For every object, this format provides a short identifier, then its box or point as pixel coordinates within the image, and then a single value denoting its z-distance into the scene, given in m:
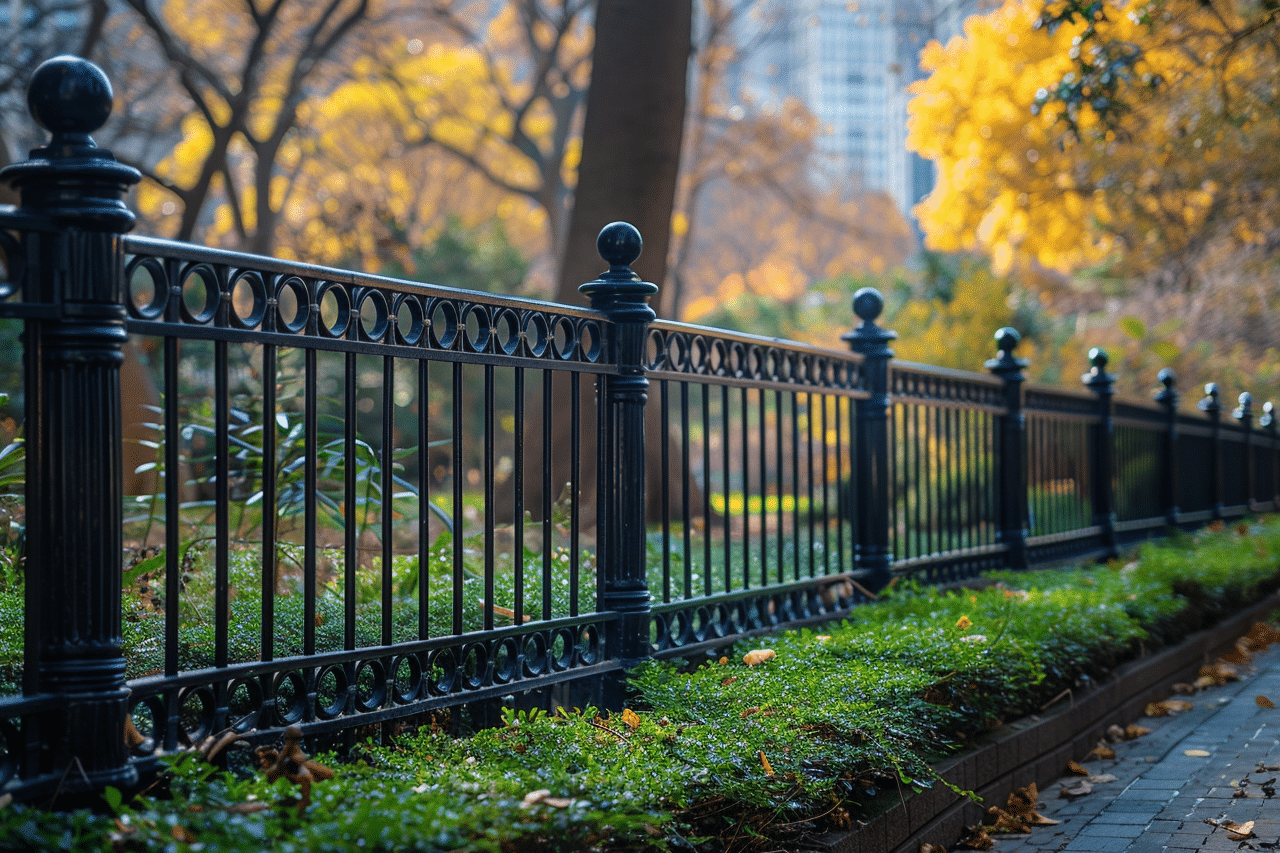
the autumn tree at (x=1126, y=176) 8.41
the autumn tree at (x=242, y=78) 12.00
